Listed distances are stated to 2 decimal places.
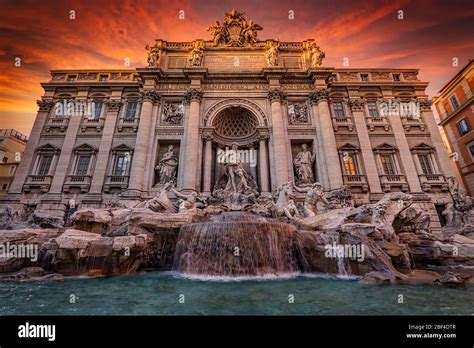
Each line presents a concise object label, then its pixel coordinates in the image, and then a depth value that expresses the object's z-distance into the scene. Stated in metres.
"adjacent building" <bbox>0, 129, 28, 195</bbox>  24.42
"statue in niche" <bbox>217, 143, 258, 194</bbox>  13.73
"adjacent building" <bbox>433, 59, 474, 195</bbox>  18.72
